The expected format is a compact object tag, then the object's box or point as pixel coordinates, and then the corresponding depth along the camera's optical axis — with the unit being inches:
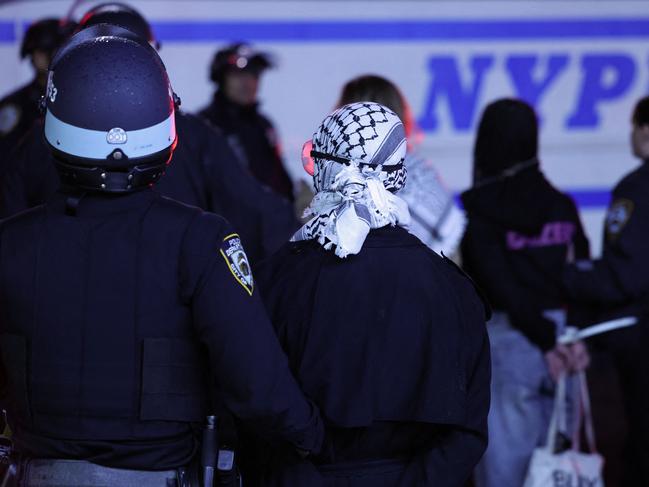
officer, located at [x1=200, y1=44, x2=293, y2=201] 447.2
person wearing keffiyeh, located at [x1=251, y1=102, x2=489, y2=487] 191.5
